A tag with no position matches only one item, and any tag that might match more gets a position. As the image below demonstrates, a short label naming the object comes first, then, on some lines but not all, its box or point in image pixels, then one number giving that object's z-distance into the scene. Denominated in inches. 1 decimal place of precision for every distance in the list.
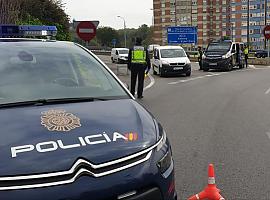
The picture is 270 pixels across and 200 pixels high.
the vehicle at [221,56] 1168.2
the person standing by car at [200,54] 1244.7
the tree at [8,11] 655.1
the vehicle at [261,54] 2464.8
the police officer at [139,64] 534.0
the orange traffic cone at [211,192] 154.9
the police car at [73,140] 101.5
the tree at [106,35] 4579.2
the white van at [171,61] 963.3
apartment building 4591.5
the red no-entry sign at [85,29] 702.5
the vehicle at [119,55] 1813.5
